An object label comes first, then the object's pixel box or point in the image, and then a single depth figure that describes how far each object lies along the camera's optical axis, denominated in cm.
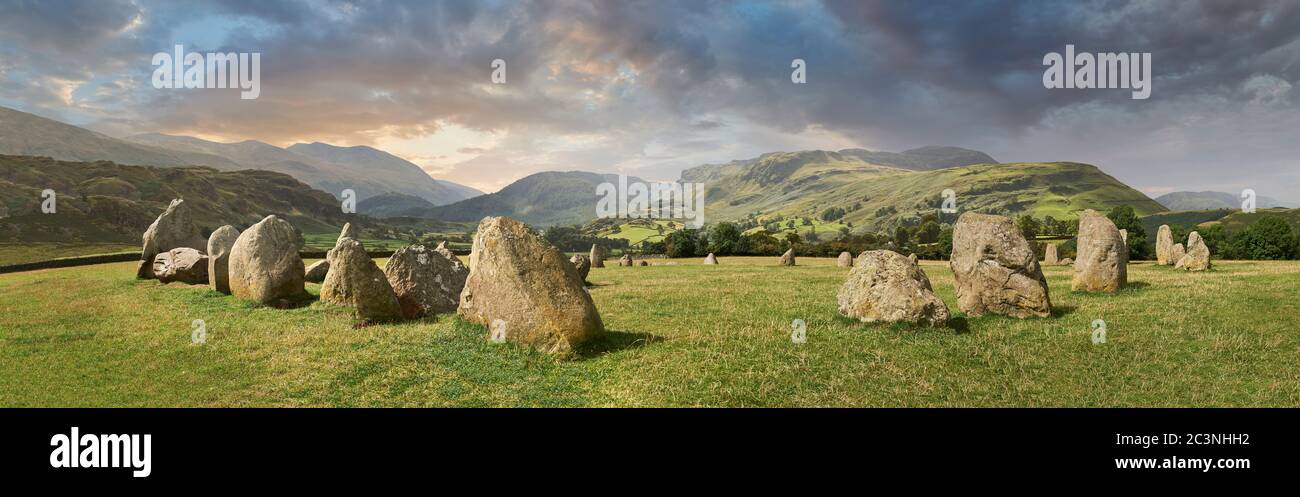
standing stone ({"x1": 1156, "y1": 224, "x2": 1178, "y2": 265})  3688
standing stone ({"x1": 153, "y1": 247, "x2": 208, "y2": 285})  2666
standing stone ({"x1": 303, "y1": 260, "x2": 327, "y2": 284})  2815
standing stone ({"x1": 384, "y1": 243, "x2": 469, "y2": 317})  1822
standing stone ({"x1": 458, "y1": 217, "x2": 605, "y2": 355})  1249
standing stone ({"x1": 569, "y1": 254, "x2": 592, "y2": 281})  3192
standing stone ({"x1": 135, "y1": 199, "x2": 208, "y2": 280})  3073
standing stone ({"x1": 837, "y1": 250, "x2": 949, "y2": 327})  1445
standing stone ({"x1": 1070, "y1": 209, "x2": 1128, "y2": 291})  2145
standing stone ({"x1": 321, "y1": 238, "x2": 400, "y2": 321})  1700
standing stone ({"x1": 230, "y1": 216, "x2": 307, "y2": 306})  2091
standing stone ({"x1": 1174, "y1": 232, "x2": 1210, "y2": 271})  2988
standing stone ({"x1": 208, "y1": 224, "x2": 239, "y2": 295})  2352
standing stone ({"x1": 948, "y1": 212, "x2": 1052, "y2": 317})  1678
